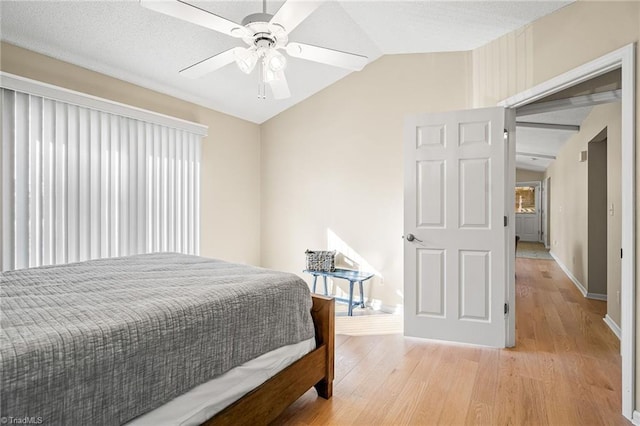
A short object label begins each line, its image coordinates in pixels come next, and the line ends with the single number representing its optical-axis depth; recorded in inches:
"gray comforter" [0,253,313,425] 38.8
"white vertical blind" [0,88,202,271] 100.0
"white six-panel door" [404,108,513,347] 111.1
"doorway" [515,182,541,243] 424.8
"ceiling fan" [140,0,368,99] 65.0
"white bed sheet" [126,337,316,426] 49.9
